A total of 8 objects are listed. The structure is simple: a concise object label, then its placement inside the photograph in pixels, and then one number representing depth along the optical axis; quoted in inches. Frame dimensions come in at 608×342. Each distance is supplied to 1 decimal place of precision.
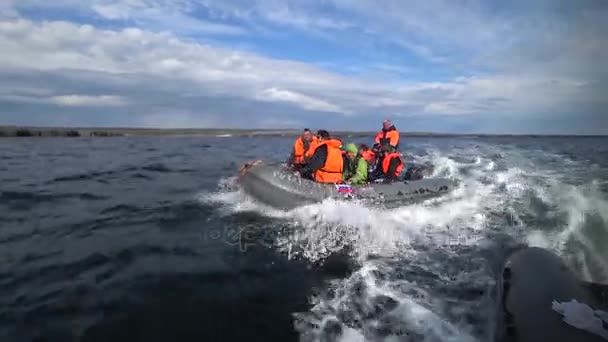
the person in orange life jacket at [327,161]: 332.5
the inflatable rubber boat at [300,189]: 327.6
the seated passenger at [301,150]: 366.6
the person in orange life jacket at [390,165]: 374.0
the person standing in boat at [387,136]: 402.0
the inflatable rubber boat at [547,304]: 118.0
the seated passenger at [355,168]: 364.2
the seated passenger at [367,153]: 382.9
